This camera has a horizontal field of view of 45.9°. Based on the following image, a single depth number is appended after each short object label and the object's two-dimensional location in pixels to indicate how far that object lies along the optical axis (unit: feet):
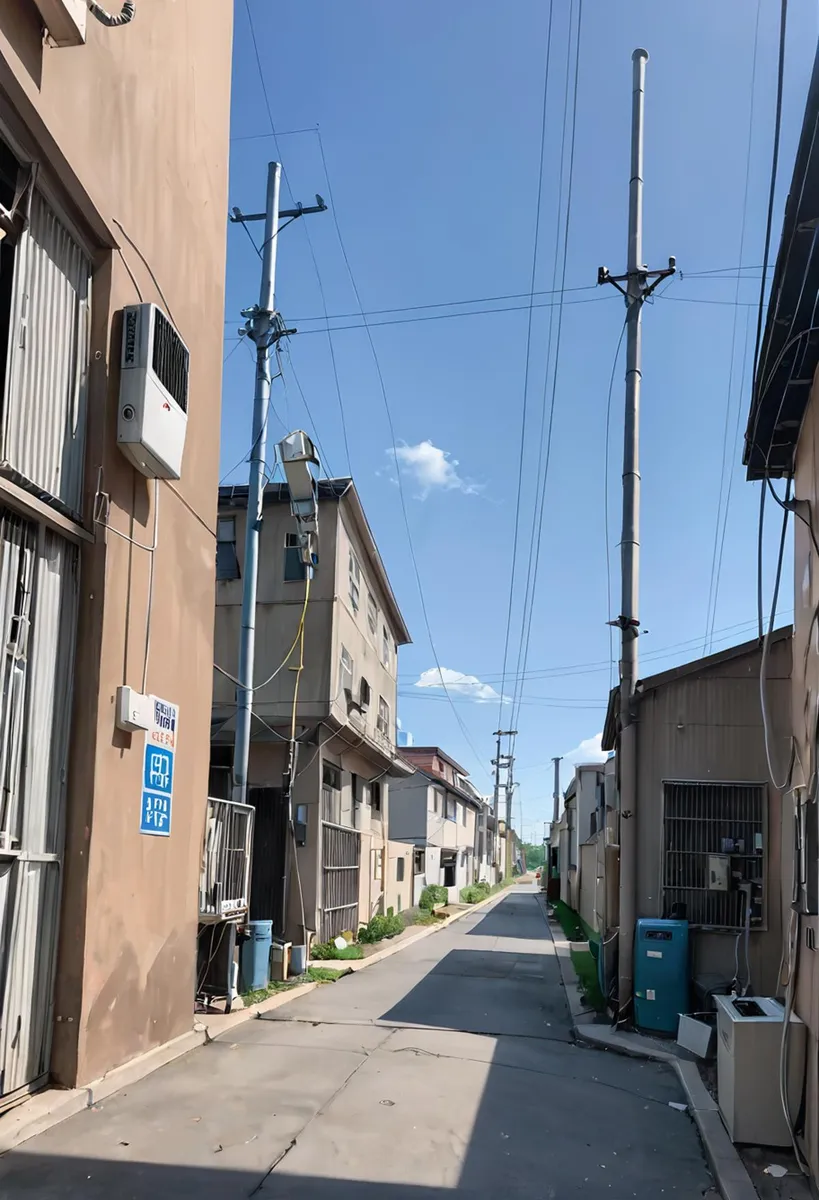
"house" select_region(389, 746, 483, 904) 131.03
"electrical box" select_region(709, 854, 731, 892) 32.37
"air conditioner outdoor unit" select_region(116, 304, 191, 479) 21.54
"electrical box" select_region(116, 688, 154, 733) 21.26
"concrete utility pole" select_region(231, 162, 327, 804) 42.57
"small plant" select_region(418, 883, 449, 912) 105.31
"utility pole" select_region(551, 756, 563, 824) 182.91
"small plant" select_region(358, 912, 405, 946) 63.67
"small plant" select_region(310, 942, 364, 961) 52.60
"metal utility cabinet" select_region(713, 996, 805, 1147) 20.01
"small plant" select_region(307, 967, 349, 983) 44.24
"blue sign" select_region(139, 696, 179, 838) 23.08
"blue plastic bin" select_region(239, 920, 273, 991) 38.14
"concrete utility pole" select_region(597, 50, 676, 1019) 33.32
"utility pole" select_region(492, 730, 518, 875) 239.17
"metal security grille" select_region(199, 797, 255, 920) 30.63
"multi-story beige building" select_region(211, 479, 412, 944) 52.65
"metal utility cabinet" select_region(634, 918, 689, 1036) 31.42
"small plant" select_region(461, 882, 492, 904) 147.33
